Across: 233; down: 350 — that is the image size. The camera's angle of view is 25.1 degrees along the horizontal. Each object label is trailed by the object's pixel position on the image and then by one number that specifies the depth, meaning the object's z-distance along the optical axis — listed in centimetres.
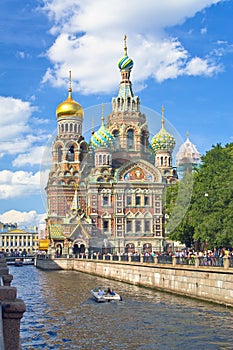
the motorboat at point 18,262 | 7929
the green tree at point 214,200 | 3700
